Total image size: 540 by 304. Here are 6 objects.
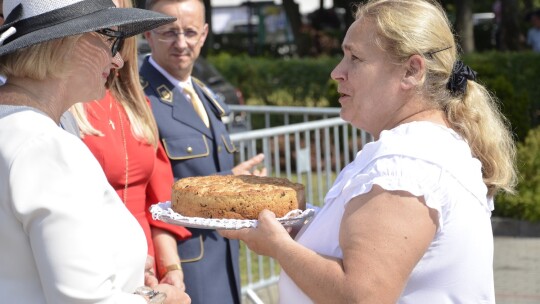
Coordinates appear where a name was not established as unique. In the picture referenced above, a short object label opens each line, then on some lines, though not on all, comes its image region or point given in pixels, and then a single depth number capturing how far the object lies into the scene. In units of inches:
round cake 116.6
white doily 114.0
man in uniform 167.3
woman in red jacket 143.2
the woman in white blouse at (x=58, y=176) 86.0
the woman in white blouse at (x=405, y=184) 99.3
